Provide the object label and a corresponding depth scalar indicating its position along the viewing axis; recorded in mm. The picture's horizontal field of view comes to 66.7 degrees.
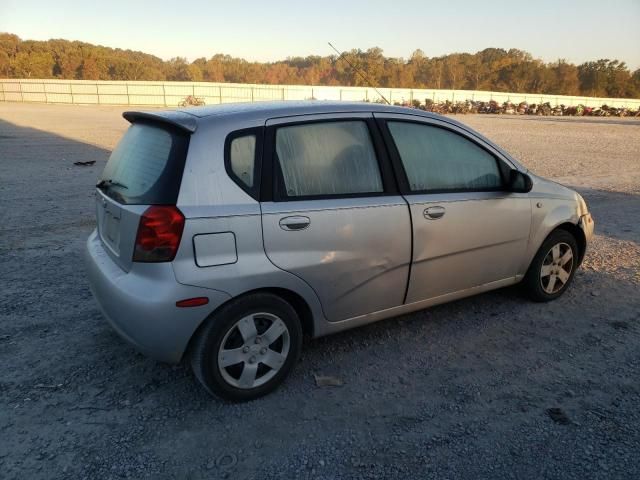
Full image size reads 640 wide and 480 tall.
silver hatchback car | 2609
